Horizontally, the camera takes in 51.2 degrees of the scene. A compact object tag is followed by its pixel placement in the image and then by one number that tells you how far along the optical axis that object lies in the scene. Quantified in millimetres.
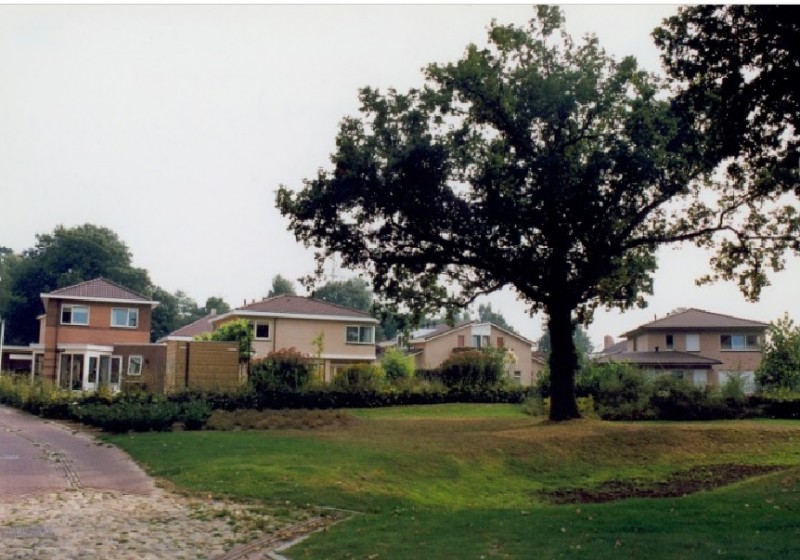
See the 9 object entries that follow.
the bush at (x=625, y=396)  33594
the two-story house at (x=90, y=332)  53094
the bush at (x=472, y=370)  46000
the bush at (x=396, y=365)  47981
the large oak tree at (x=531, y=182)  24797
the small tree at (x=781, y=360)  40750
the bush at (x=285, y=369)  35031
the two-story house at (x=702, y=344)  63656
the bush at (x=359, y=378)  37688
